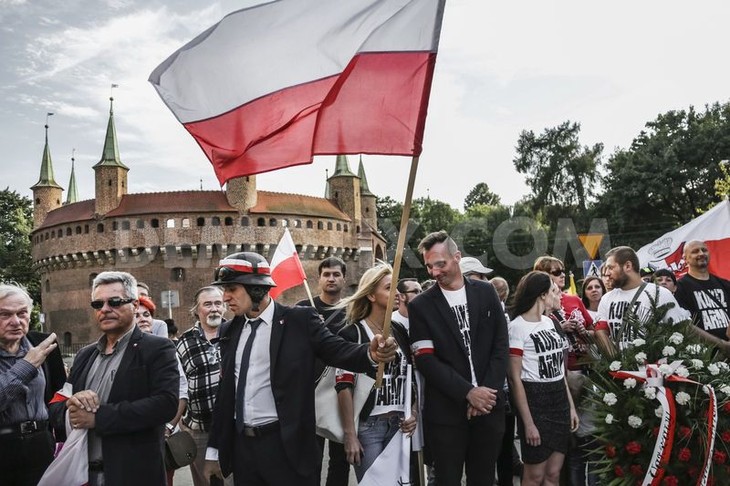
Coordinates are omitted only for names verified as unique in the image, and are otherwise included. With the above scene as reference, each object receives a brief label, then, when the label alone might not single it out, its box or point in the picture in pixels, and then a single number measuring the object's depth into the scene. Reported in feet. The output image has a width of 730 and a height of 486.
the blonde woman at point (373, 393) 14.73
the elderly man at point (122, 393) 11.87
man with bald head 20.12
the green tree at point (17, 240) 187.21
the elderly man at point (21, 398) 13.12
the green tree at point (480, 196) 276.82
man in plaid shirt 17.35
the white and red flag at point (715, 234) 31.17
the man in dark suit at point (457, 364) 14.64
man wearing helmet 12.34
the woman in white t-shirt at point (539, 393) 16.02
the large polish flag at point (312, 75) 12.60
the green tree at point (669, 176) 129.80
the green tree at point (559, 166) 158.20
